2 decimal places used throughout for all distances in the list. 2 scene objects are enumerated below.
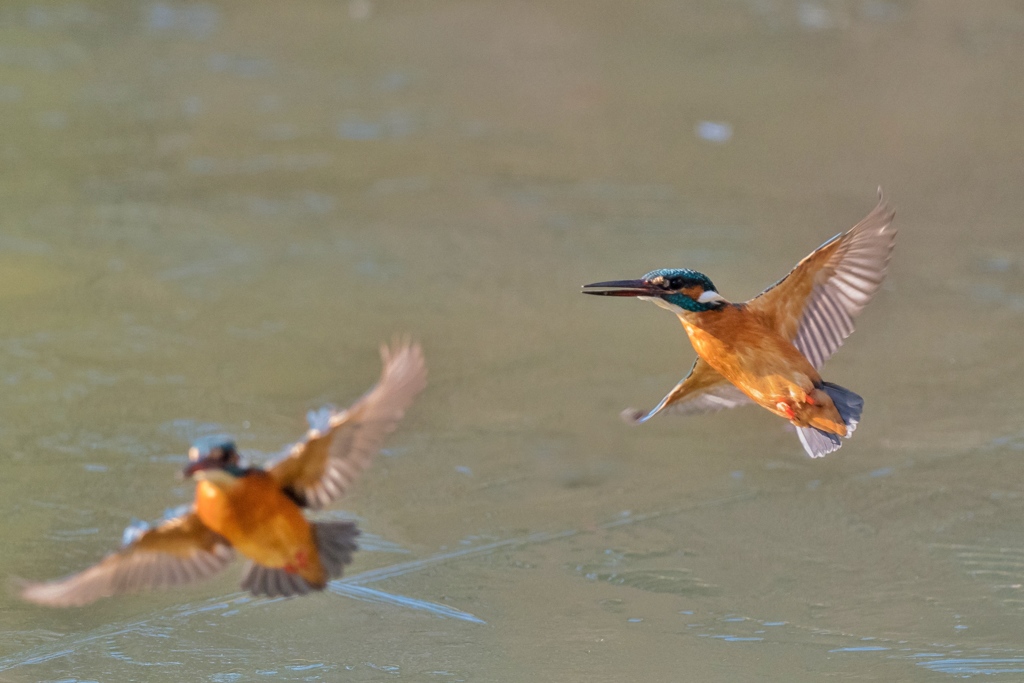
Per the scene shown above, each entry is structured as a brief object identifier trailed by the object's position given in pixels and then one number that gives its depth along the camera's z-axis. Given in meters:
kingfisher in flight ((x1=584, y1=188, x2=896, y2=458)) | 6.76
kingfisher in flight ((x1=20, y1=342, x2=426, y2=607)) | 5.79
